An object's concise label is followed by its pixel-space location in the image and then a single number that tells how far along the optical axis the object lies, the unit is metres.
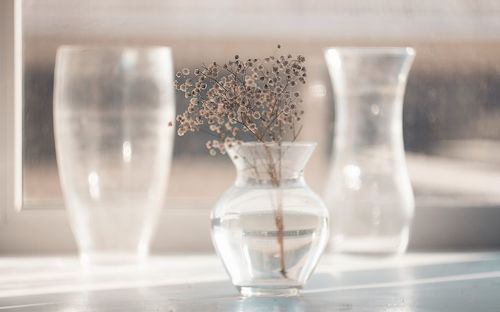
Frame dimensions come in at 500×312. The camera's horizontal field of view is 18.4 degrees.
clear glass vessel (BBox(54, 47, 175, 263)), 1.60
